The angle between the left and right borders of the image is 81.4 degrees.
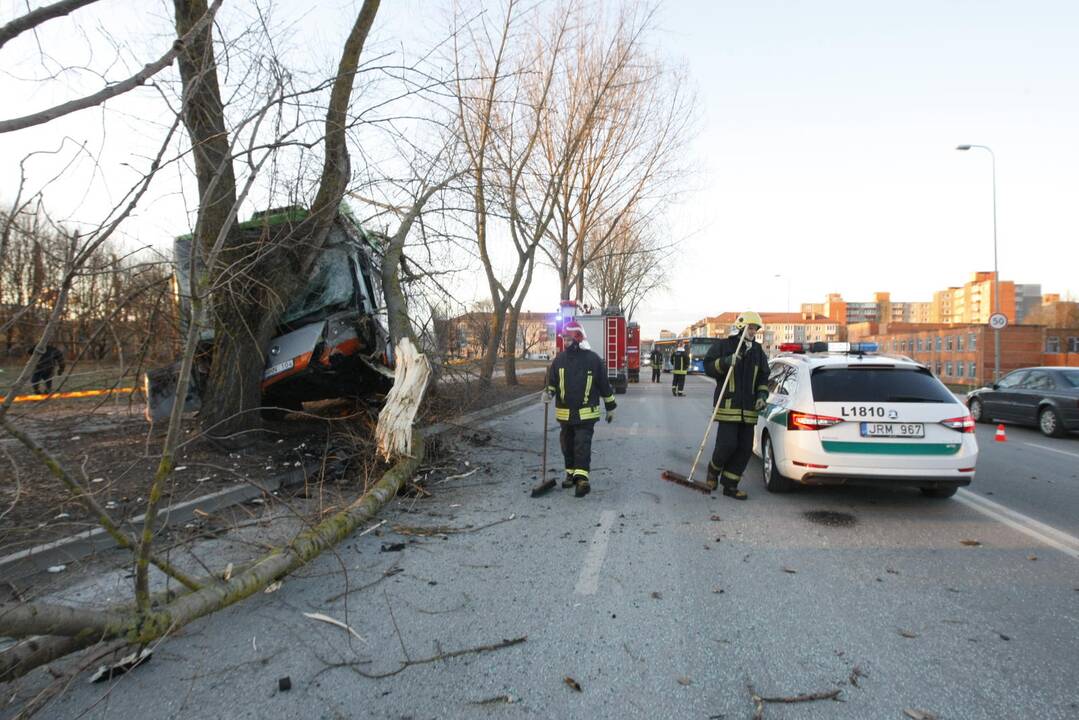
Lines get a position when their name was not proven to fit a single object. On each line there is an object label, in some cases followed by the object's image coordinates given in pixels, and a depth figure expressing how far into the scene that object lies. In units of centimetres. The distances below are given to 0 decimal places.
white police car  562
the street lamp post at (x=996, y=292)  2323
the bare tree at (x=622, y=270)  3085
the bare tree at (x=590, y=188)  2017
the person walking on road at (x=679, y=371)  2359
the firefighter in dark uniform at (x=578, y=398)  670
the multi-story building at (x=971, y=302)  7919
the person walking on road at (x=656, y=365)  3469
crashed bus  810
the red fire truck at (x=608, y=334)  2192
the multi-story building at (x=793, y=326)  11822
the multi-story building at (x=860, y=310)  12804
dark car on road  1152
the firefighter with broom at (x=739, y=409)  643
